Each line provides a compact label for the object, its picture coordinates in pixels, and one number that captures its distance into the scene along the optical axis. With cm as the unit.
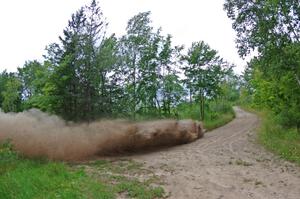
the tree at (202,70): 3366
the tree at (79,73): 2570
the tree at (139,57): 2952
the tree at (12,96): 5369
